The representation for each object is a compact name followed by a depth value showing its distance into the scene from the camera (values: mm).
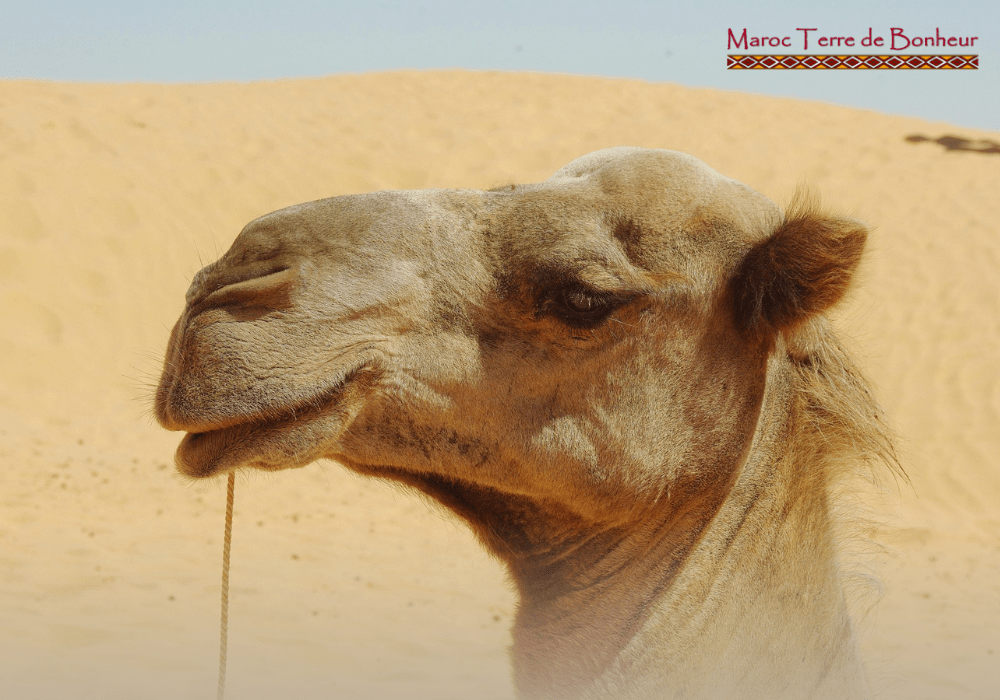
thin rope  3581
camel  3494
